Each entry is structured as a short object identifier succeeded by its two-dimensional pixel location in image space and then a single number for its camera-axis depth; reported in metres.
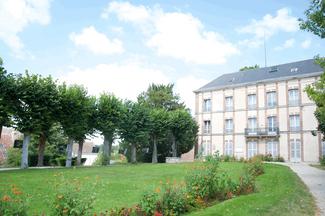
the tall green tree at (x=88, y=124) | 26.80
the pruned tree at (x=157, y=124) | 37.06
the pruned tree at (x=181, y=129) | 38.53
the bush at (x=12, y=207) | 5.02
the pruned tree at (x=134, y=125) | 33.81
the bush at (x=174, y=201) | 7.19
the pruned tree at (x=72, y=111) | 24.17
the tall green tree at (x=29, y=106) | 21.92
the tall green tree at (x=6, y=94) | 21.02
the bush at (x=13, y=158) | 31.84
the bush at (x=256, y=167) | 15.56
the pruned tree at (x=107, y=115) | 29.03
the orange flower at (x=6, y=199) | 5.12
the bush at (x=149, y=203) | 6.80
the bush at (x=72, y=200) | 5.28
